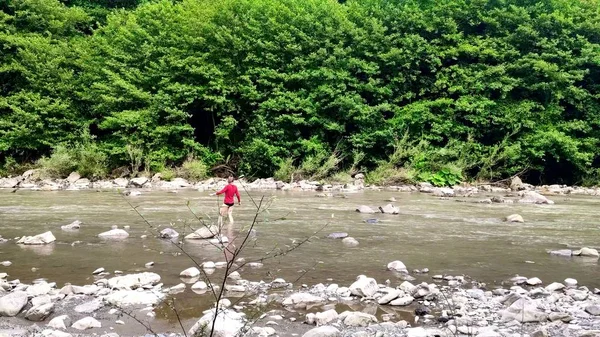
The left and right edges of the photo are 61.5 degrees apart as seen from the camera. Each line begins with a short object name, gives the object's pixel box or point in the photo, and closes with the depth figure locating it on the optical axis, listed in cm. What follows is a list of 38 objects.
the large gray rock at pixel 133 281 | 631
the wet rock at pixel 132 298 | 577
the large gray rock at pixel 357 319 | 520
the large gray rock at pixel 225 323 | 473
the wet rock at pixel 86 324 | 501
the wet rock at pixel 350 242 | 935
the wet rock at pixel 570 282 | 671
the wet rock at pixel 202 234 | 967
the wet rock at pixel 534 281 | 679
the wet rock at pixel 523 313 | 532
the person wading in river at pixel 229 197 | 1115
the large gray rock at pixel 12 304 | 536
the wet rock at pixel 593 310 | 552
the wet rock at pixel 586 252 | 858
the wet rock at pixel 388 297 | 593
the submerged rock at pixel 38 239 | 901
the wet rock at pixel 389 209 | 1383
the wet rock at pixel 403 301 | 589
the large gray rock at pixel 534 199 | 1723
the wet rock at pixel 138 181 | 2116
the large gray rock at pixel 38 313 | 523
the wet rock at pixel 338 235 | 1008
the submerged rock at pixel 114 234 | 970
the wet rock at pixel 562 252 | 867
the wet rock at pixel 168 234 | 970
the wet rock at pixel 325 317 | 525
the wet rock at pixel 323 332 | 470
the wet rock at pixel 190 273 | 700
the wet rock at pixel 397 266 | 744
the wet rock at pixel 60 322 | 498
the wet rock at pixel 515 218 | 1253
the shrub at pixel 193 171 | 2298
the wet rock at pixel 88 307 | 549
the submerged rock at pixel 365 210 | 1386
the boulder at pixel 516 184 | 2220
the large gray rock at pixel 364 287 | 617
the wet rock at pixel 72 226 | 1061
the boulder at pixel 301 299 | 586
